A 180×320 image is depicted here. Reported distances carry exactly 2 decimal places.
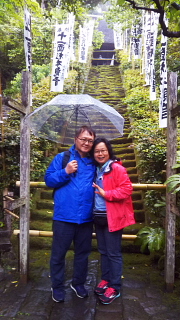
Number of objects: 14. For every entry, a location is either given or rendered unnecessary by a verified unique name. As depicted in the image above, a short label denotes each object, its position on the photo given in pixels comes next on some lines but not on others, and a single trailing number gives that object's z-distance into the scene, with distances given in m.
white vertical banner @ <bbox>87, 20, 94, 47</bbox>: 16.33
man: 2.92
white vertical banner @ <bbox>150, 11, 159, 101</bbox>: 8.98
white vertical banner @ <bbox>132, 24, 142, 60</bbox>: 12.97
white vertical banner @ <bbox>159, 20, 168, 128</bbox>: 5.13
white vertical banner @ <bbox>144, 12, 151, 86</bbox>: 9.26
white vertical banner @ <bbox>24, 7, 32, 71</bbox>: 6.23
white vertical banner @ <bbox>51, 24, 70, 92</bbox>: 8.51
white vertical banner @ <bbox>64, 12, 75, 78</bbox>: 11.09
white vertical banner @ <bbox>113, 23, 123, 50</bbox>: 20.31
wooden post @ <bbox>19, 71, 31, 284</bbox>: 3.32
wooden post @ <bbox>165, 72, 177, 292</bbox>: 3.21
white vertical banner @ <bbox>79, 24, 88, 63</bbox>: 15.59
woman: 2.90
